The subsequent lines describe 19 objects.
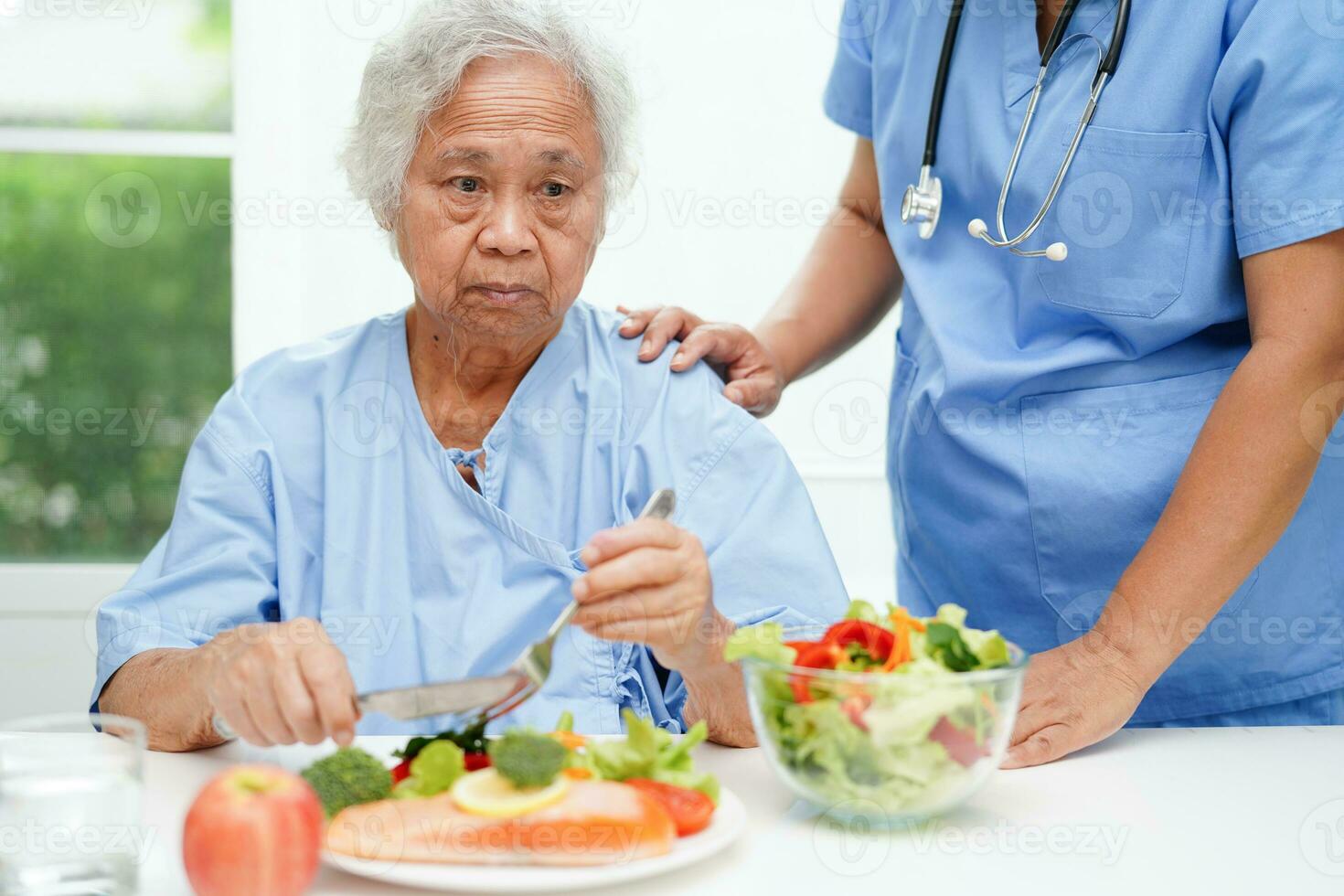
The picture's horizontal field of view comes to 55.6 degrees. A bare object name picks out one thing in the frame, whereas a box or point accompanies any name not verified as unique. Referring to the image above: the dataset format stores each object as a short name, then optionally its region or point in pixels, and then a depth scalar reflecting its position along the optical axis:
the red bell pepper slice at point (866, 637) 0.98
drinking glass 0.81
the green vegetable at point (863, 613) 1.03
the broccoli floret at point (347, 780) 0.90
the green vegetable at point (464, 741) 0.97
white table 0.90
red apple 0.78
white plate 0.83
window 2.61
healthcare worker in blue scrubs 1.23
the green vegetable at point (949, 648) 0.97
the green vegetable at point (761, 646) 0.98
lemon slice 0.86
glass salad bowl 0.90
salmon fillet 0.86
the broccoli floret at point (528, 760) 0.86
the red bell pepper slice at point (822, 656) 0.97
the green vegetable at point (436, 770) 0.92
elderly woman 1.38
